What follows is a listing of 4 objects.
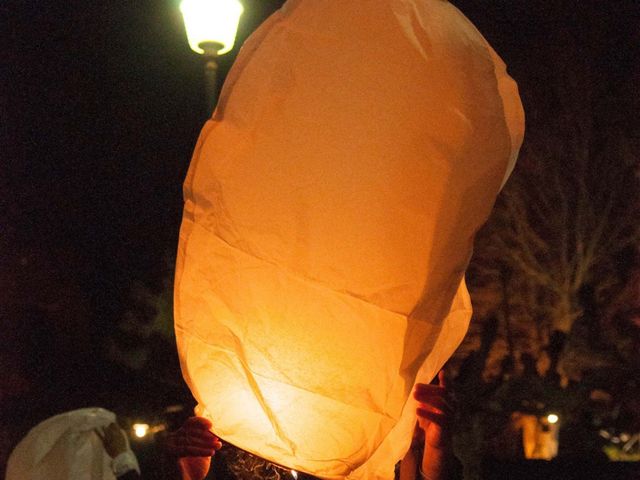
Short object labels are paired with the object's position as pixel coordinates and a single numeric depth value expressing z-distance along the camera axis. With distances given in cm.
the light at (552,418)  1020
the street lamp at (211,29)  516
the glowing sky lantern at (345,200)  132
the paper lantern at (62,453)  333
